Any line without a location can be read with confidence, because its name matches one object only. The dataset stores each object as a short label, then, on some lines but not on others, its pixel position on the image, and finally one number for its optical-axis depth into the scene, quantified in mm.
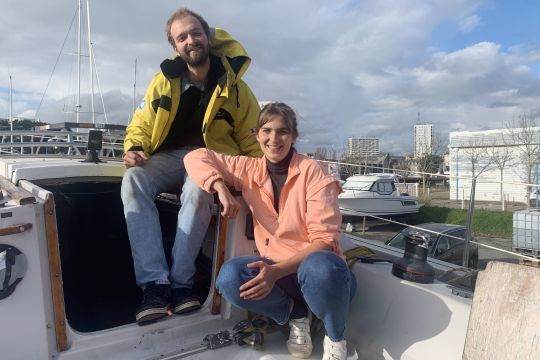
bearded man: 2637
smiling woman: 2166
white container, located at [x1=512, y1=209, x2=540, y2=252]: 6164
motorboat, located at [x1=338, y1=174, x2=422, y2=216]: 22656
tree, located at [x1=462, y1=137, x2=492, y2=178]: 33531
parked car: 8984
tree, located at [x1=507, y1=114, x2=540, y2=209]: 27956
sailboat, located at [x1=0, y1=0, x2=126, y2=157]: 4613
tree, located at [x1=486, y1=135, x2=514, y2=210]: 32000
